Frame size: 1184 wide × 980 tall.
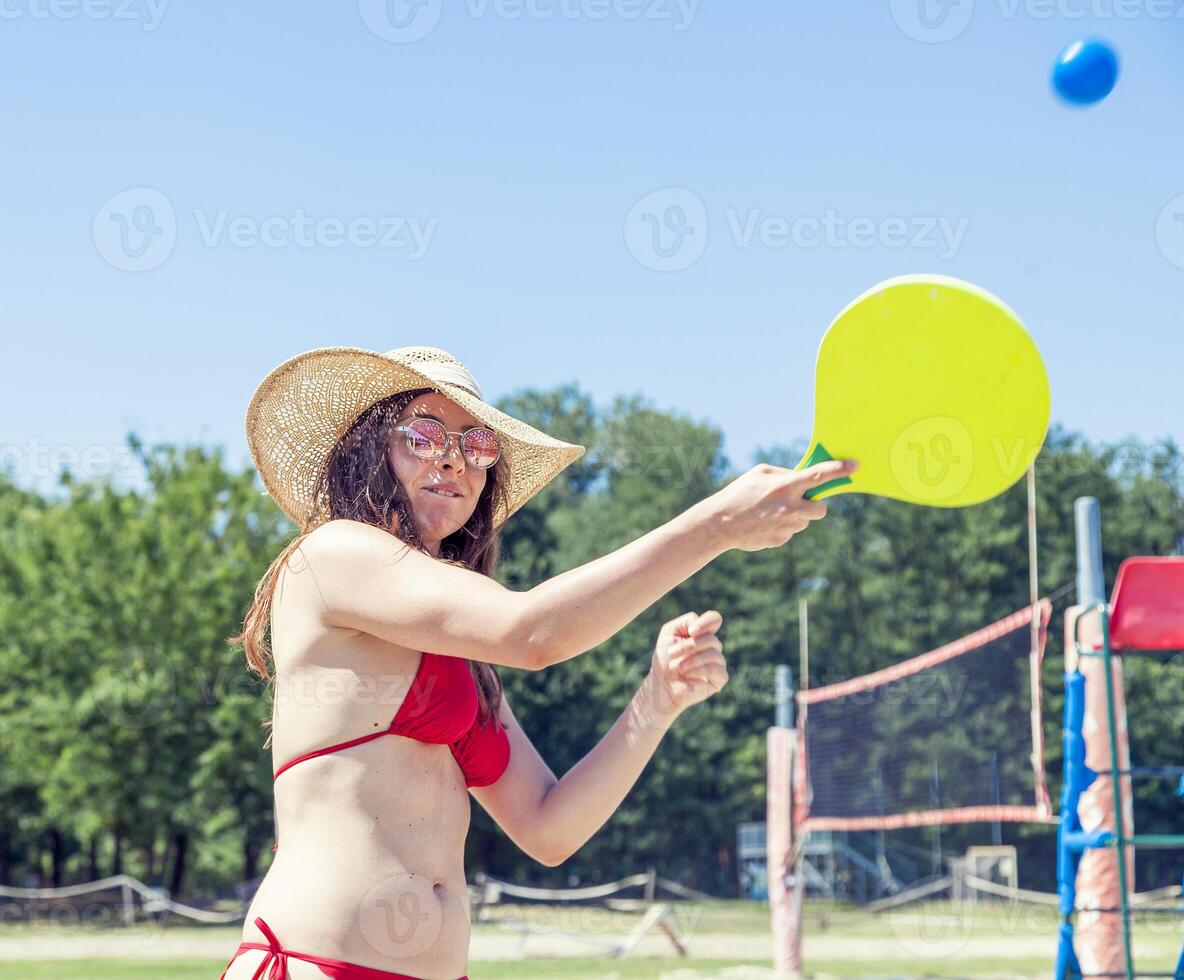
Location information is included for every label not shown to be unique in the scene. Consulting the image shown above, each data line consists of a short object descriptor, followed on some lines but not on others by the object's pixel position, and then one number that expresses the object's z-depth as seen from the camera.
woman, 1.91
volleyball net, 12.85
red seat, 6.89
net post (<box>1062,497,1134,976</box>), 7.76
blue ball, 6.72
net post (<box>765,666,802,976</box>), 13.73
